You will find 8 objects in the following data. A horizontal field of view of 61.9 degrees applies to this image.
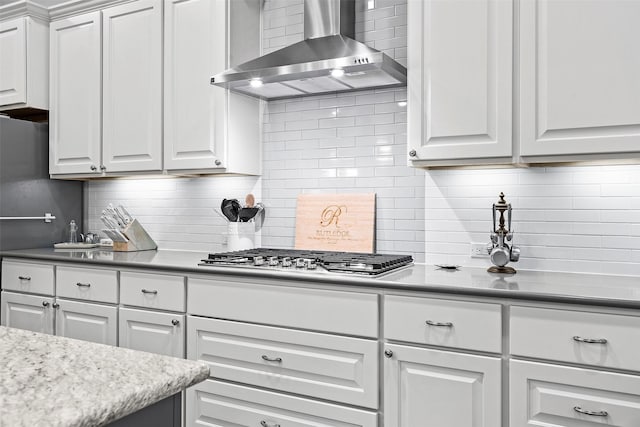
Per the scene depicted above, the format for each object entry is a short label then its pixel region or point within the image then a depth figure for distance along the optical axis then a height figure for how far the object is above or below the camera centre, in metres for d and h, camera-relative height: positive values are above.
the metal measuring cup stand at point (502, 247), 2.36 -0.15
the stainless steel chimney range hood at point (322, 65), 2.48 +0.70
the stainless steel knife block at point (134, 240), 3.44 -0.19
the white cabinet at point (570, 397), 1.77 -0.63
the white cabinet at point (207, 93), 3.03 +0.68
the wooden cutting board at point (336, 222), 2.92 -0.06
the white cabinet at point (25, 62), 3.65 +1.02
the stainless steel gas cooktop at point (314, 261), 2.31 -0.23
